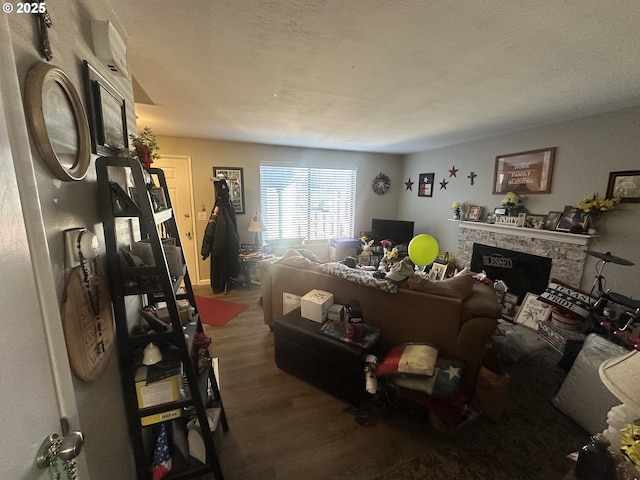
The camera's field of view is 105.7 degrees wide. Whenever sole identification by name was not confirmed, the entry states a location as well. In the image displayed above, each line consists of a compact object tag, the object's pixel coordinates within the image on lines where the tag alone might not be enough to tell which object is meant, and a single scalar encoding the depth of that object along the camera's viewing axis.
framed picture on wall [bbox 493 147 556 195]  2.88
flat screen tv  4.61
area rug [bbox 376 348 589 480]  1.35
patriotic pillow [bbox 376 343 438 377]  1.53
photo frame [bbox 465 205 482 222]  3.64
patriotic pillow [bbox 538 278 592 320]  2.51
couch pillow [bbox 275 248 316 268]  2.42
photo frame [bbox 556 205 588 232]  2.59
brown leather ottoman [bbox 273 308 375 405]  1.73
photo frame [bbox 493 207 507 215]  3.31
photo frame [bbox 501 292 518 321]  3.05
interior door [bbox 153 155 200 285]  3.70
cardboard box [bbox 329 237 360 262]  4.64
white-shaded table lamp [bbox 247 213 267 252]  4.03
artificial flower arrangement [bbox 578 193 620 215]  2.36
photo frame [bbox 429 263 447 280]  3.30
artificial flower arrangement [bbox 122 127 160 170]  1.19
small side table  3.87
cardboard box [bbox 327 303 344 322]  2.02
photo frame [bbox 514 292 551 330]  2.77
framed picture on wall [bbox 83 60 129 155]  0.90
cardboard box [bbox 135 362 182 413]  1.03
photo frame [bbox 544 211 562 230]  2.82
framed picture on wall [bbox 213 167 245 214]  3.94
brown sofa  1.63
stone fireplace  2.66
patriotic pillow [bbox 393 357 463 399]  1.48
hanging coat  3.68
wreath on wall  5.07
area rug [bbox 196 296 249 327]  2.93
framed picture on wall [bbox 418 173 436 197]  4.48
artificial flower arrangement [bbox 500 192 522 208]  3.13
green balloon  2.71
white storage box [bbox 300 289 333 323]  2.02
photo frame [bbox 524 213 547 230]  2.94
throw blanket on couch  1.87
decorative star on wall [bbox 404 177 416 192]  4.95
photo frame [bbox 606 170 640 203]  2.26
